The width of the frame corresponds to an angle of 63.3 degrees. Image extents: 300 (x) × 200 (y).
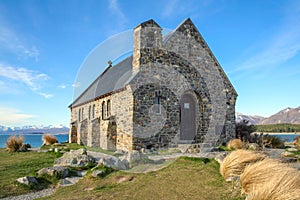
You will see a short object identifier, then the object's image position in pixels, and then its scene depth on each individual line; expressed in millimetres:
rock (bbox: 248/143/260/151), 12908
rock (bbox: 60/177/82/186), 8414
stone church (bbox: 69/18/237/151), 14883
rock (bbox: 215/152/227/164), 8738
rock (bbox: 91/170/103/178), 8375
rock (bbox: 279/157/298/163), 8402
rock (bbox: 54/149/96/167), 10423
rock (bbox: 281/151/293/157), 11395
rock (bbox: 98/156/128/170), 9081
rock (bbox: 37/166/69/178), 9000
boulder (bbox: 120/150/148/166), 9523
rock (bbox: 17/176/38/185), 8165
